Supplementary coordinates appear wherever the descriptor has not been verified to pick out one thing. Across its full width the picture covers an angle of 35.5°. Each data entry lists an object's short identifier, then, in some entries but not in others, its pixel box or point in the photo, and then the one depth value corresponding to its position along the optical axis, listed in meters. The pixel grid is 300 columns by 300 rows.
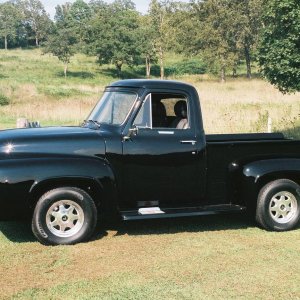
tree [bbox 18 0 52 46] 108.43
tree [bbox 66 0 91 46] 139.74
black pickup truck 5.62
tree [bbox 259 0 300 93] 16.09
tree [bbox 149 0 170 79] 64.06
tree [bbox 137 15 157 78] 62.38
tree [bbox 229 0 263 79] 60.19
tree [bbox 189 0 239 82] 56.16
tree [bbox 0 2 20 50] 94.25
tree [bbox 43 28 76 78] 60.69
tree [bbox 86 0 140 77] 62.06
